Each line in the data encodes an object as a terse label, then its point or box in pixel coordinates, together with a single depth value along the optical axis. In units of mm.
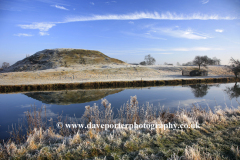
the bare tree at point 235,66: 30042
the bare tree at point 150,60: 88981
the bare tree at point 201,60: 43597
